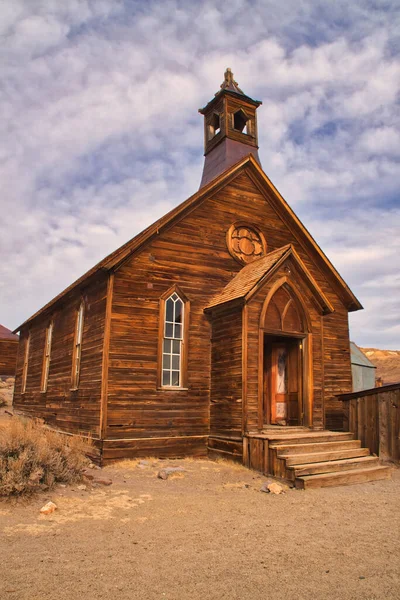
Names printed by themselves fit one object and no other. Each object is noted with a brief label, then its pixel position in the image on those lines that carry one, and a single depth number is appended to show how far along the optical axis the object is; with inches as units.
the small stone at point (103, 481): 359.6
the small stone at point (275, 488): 348.5
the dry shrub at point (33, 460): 296.5
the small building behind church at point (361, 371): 1123.8
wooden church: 448.5
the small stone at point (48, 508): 276.2
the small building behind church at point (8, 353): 1387.8
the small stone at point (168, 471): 392.8
